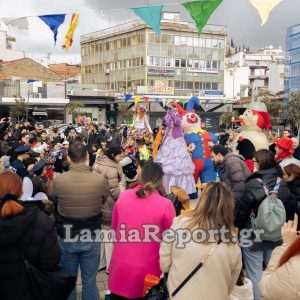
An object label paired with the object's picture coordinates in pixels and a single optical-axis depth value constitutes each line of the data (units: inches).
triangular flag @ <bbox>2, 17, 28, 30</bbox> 381.4
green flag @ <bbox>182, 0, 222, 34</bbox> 322.0
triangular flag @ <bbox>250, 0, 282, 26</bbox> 293.7
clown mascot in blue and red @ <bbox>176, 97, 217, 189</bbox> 352.8
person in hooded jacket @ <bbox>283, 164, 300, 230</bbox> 158.1
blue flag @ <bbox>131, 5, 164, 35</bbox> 332.8
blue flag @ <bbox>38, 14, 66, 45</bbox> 371.9
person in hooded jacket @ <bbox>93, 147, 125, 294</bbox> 189.2
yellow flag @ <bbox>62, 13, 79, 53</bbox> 425.1
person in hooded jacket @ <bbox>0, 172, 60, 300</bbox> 110.0
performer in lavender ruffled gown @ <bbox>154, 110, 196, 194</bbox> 324.2
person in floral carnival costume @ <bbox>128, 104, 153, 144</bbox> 417.0
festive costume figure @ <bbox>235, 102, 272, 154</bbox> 335.3
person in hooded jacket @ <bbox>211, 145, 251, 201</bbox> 186.4
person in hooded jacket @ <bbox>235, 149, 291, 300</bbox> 155.2
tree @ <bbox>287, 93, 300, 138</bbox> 1351.5
